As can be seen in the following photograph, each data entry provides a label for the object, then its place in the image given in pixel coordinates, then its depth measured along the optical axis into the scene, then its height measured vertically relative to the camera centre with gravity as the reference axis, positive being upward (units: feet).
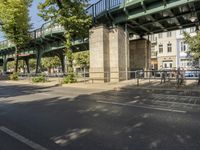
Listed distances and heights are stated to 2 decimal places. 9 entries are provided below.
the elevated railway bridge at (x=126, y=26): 42.10 +15.00
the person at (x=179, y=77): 34.12 -1.93
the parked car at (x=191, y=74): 36.44 -1.36
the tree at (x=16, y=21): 69.11 +24.00
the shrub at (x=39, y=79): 57.98 -3.03
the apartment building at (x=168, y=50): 111.03 +14.47
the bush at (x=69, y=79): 48.77 -2.70
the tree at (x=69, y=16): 46.21 +17.11
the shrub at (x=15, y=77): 73.76 -2.64
